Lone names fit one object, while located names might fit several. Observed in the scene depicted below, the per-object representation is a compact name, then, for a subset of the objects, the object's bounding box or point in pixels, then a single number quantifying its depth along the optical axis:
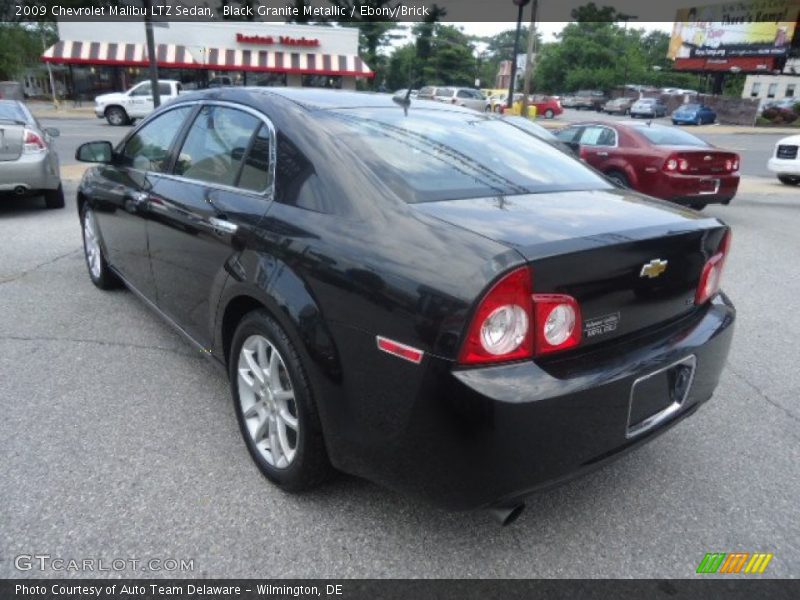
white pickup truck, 23.53
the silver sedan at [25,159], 7.32
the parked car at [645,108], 44.66
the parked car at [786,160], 13.05
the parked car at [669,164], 8.59
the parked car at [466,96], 33.00
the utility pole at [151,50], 11.94
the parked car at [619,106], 50.09
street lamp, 17.84
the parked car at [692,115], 39.59
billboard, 50.44
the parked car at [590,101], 59.47
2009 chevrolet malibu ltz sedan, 1.83
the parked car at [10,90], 28.66
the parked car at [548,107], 42.62
